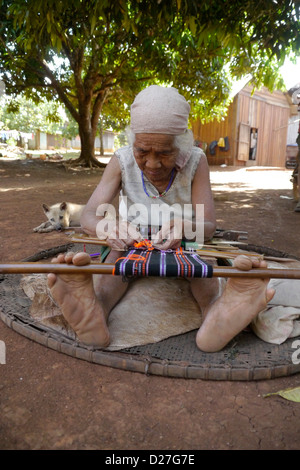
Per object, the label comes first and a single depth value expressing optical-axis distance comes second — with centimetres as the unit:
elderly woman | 172
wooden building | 1723
